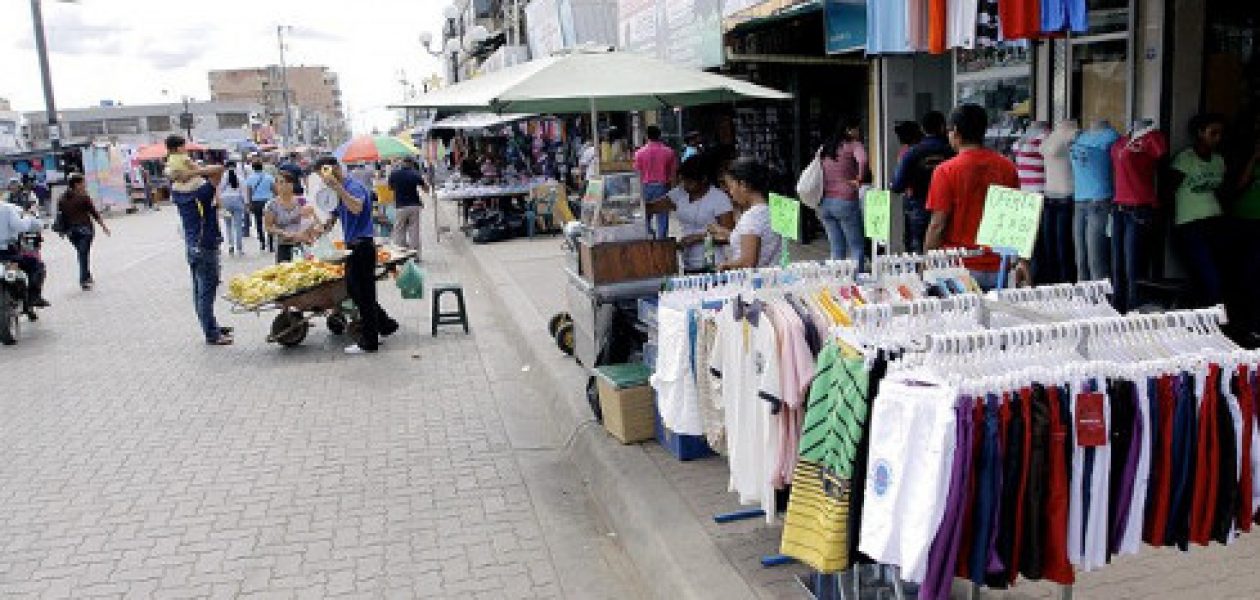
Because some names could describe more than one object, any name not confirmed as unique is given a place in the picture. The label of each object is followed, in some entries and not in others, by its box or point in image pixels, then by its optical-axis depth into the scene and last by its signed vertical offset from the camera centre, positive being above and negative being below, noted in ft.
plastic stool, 35.53 -5.51
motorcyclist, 39.70 -2.54
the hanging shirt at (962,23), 20.58 +2.18
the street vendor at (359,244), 30.78 -2.52
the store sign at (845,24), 32.96 +3.69
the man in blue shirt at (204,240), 33.45 -2.27
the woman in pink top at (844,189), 33.51 -1.76
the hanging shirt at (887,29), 23.89 +2.53
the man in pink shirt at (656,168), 47.80 -1.03
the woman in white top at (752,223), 19.92 -1.61
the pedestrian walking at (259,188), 61.82 -1.19
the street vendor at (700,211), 24.22 -1.64
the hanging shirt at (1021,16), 19.48 +2.10
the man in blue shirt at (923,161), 26.76 -0.79
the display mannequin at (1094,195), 23.85 -1.76
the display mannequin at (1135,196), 23.00 -1.76
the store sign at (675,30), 41.86 +5.58
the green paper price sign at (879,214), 16.66 -1.34
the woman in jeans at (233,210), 61.67 -2.47
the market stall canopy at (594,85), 21.06 +1.43
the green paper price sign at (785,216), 18.74 -1.45
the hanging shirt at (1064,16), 18.62 +1.99
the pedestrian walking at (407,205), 52.39 -2.31
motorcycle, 37.76 -4.46
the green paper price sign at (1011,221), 13.88 -1.34
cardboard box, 20.21 -5.31
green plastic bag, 36.37 -4.33
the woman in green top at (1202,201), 22.80 -1.94
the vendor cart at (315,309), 32.35 -4.78
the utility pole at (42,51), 108.68 +14.02
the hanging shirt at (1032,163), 26.94 -1.02
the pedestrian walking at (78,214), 49.52 -1.70
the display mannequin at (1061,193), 25.80 -1.80
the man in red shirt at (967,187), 19.70 -1.14
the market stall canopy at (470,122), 71.56 +2.52
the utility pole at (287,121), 286.95 +13.17
